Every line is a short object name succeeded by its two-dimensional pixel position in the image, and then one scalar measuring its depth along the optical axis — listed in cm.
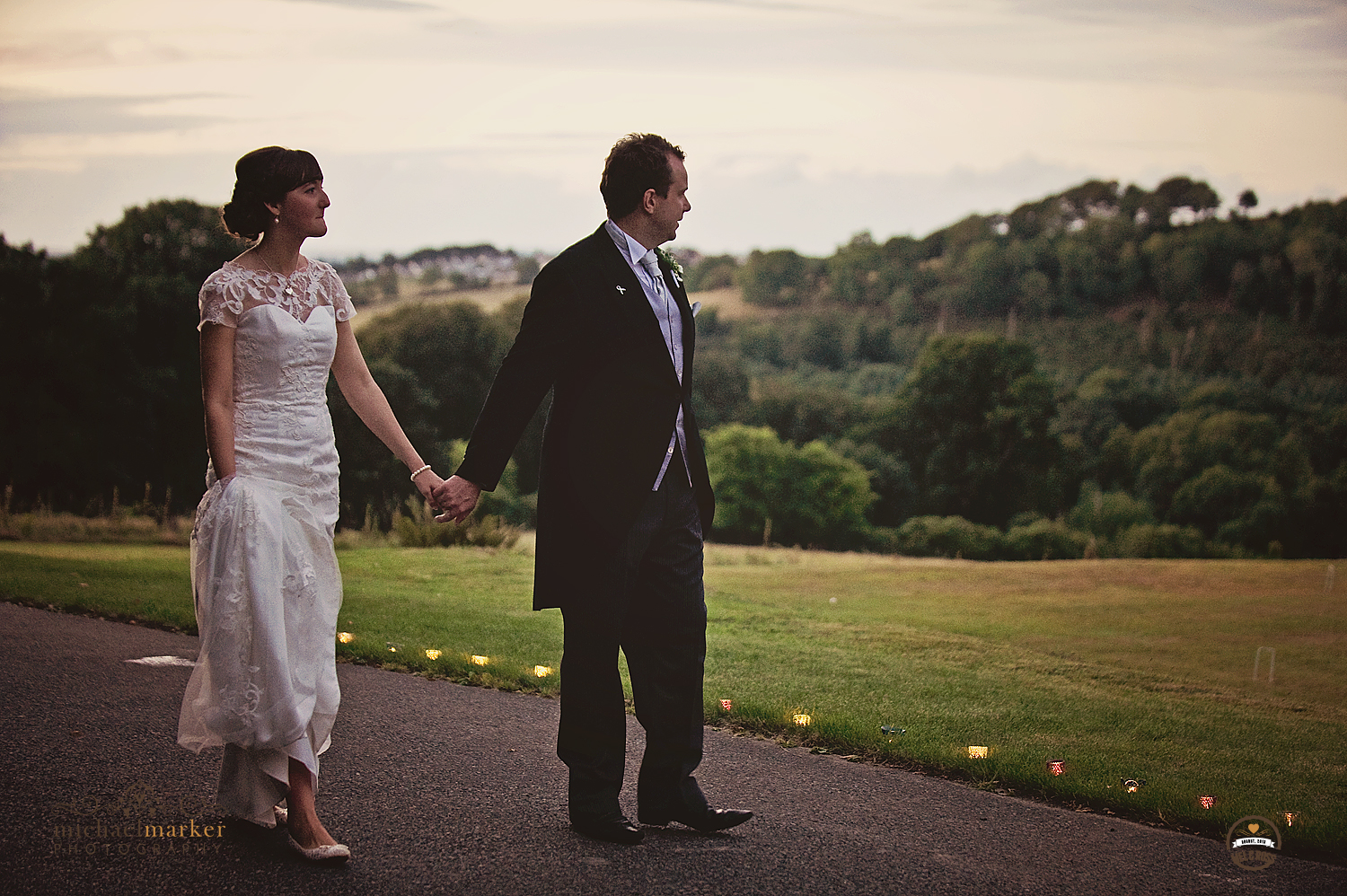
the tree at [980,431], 5659
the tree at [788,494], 5700
